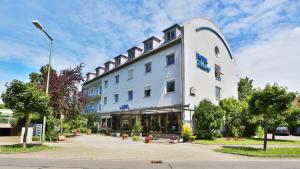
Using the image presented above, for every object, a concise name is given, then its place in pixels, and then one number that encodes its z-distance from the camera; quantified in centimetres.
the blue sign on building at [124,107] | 2379
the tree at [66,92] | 1742
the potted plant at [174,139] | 1548
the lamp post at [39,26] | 1151
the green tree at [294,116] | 1733
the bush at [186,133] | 1592
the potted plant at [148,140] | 1531
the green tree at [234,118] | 1948
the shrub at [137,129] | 2015
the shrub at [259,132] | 2062
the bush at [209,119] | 1652
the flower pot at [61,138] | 1532
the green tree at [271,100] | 1081
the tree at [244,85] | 3498
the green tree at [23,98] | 1080
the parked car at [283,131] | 2674
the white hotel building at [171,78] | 1823
